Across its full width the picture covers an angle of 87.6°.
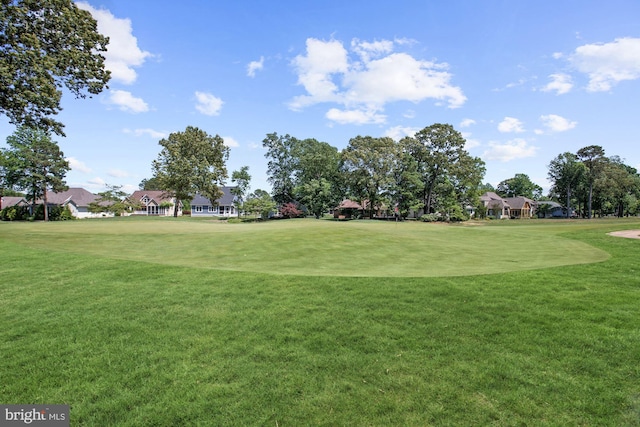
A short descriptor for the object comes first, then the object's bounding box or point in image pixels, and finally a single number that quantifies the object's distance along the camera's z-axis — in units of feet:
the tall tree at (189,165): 220.84
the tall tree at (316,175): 211.20
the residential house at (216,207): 289.33
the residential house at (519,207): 299.99
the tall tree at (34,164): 178.50
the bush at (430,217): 194.58
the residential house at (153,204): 304.09
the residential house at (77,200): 243.40
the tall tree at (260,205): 204.03
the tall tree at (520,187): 379.55
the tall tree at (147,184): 409.80
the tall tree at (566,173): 245.04
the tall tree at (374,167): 197.98
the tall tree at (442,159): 197.98
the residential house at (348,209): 217.15
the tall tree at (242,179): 223.92
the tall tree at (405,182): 197.26
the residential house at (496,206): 276.68
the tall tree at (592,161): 238.07
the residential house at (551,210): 302.86
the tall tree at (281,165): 233.96
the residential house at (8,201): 254.41
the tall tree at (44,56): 54.65
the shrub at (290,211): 216.33
